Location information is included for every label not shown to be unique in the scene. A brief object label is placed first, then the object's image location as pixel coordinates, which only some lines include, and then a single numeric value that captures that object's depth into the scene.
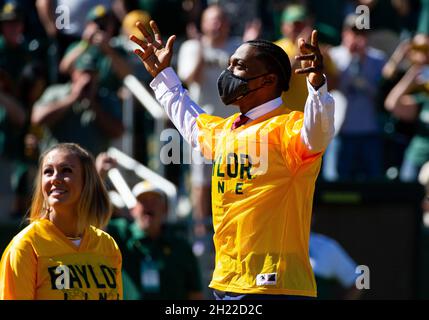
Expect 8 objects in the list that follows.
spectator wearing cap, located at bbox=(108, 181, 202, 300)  8.68
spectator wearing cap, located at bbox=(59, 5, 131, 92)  10.58
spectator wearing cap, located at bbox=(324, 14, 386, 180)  10.70
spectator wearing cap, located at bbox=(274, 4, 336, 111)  10.23
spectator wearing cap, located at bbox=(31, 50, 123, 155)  10.32
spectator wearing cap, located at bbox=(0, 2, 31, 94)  10.91
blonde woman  5.85
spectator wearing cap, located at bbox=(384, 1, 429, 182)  10.93
